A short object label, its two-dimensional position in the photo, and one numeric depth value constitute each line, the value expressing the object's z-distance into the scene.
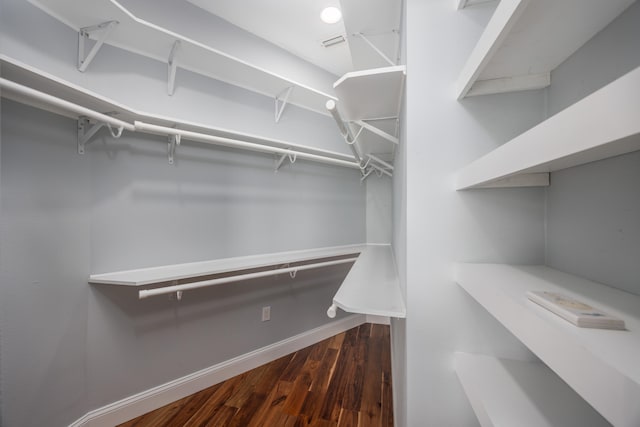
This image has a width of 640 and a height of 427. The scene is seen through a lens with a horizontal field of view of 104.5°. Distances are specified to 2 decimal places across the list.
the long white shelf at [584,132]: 0.24
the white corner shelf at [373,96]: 0.88
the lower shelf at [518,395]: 0.52
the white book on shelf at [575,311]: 0.34
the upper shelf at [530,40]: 0.48
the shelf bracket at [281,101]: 1.94
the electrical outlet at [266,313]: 1.99
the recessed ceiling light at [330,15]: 1.65
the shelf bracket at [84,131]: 1.21
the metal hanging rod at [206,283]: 1.24
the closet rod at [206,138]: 1.24
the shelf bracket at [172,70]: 1.45
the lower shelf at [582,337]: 0.25
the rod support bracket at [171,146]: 1.50
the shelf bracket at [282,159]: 1.98
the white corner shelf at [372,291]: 0.84
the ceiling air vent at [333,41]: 1.94
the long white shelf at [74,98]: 0.87
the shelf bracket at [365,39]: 1.31
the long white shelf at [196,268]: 1.25
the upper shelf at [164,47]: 1.11
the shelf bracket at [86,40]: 1.20
